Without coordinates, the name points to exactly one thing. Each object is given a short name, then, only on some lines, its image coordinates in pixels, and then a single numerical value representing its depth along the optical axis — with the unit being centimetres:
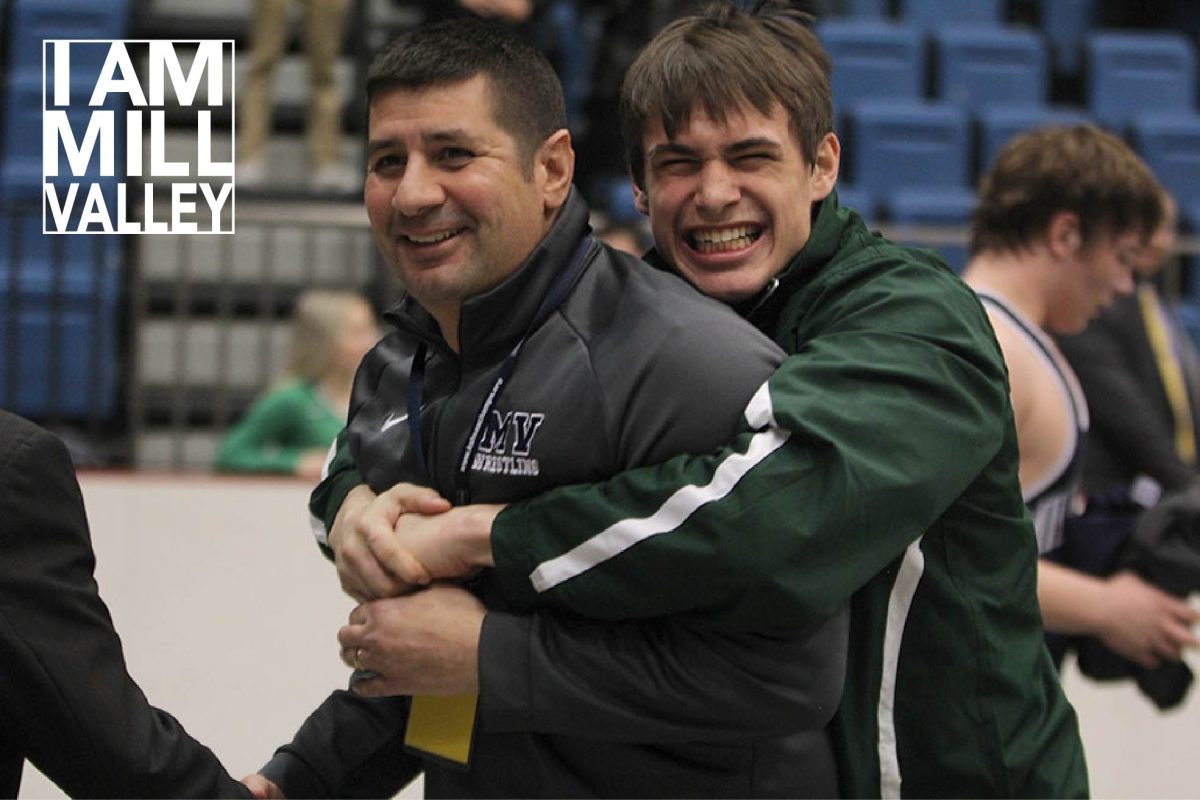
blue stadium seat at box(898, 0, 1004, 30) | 1612
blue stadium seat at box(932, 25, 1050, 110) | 1516
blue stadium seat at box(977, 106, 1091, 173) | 1421
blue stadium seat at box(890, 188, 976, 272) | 1310
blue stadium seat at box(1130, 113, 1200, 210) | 1434
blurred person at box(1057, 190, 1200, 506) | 859
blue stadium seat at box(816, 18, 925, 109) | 1473
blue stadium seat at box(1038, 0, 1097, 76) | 1695
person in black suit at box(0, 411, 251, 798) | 333
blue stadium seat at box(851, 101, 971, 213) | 1397
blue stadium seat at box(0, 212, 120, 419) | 1056
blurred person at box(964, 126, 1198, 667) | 557
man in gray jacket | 339
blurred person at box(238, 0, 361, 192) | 1291
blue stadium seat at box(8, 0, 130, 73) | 1348
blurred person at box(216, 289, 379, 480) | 1000
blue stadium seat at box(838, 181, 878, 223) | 1309
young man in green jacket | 329
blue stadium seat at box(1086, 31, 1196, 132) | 1527
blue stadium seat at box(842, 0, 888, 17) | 1605
